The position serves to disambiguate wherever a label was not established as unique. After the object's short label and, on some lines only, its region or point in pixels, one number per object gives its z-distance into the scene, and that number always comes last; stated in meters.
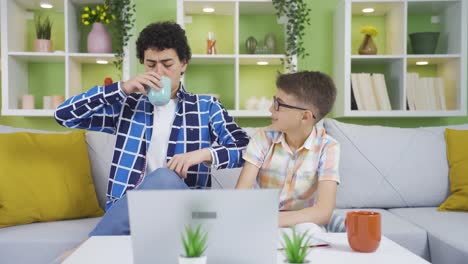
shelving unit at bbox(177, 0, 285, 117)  3.33
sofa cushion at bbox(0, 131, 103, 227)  2.04
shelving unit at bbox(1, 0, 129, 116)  3.01
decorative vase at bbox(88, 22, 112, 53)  3.09
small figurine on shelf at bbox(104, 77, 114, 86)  3.11
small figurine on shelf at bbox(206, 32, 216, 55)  3.17
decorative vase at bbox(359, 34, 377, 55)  3.17
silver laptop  0.89
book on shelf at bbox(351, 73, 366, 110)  3.10
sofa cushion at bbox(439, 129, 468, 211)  2.30
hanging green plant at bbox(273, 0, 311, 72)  3.02
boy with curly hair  1.84
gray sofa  2.28
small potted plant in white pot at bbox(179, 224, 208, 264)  0.87
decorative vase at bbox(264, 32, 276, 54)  3.20
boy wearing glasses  1.66
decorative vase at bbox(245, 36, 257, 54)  3.22
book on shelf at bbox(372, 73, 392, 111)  3.13
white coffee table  1.03
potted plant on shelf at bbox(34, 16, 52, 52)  3.08
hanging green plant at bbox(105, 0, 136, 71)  3.04
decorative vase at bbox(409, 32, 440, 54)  3.13
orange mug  1.10
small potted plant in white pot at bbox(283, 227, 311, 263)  0.99
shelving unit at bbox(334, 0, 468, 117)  3.06
